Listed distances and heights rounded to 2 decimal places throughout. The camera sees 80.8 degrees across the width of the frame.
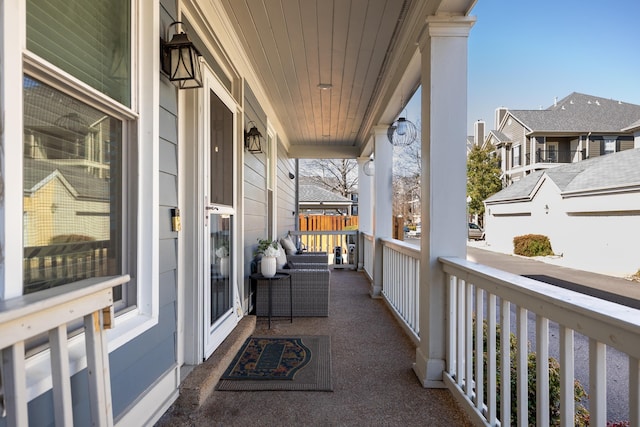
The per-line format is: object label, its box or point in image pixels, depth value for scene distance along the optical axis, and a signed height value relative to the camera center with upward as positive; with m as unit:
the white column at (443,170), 2.47 +0.27
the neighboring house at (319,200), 16.75 +0.46
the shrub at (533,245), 10.81 -1.03
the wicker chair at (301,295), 4.11 -0.93
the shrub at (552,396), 1.94 -1.04
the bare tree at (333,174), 22.53 +2.22
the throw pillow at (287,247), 5.85 -0.57
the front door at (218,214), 2.57 -0.03
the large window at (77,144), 1.12 +0.24
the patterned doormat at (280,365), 2.45 -1.14
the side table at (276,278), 3.83 -0.71
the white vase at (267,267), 3.86 -0.58
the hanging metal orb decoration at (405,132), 4.14 +0.87
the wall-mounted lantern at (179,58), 1.91 +0.79
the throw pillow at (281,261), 4.31 -0.60
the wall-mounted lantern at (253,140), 3.87 +0.75
